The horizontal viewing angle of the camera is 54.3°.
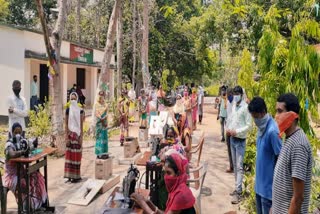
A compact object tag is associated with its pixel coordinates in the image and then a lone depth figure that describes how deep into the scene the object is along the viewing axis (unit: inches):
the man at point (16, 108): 225.7
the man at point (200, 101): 500.2
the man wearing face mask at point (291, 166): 84.9
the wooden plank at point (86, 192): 189.4
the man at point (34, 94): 467.8
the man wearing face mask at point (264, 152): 115.5
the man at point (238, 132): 186.4
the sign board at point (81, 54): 590.2
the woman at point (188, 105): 392.8
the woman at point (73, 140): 225.2
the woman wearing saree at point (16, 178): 159.6
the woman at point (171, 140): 180.9
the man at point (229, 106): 248.8
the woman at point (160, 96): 450.5
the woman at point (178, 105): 374.4
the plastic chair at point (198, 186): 150.7
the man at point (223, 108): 328.6
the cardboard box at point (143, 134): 371.8
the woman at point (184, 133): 211.8
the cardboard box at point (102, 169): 225.4
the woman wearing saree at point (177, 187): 96.2
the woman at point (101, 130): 250.3
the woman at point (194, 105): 422.7
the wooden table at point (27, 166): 158.5
